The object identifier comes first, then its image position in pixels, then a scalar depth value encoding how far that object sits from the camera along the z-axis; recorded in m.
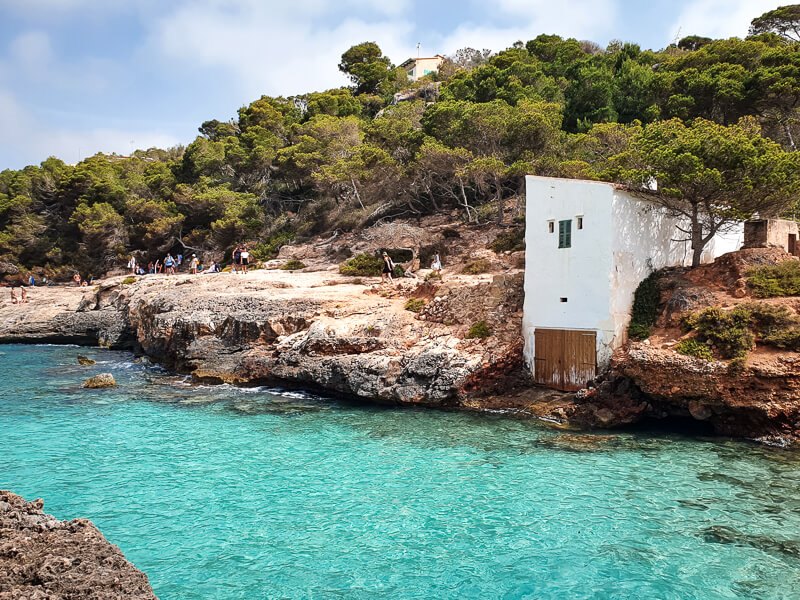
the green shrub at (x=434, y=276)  32.53
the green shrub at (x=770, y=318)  17.50
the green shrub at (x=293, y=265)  41.89
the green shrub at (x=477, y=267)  33.84
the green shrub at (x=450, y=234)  41.00
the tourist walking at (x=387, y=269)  33.64
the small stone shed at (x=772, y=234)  22.80
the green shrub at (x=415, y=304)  26.88
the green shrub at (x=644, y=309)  20.44
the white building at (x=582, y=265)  20.50
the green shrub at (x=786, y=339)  17.00
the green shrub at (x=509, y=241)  36.34
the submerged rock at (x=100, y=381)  26.59
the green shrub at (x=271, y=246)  50.12
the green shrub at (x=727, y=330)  17.52
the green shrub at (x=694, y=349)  17.81
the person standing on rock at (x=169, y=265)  45.94
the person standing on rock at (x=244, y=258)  40.05
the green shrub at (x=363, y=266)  36.44
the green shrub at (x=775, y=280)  18.95
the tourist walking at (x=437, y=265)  35.15
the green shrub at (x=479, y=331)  23.88
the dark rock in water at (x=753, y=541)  10.97
